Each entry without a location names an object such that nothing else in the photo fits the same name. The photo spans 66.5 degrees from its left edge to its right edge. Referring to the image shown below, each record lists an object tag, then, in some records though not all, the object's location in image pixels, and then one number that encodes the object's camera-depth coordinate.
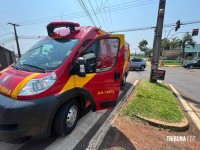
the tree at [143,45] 99.76
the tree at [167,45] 63.12
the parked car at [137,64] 19.20
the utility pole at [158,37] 7.81
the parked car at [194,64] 26.55
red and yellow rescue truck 2.32
